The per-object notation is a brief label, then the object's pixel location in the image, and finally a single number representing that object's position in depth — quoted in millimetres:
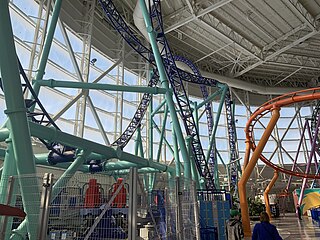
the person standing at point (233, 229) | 9945
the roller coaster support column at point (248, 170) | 13038
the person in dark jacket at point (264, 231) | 5379
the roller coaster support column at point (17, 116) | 4652
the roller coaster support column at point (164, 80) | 11234
